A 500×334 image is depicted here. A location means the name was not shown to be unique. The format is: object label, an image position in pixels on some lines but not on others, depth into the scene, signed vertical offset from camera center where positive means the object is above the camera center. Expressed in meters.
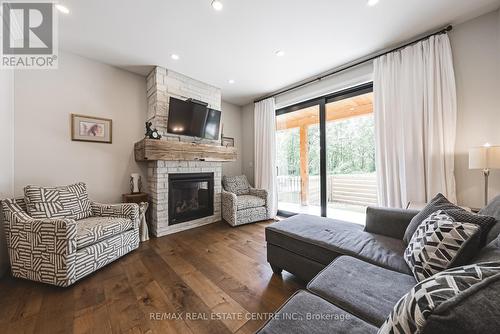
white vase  3.03 -0.19
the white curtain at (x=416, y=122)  2.12 +0.56
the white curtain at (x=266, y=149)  4.04 +0.45
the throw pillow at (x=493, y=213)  1.01 -0.30
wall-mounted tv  3.05 +0.91
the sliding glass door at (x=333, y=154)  3.10 +0.26
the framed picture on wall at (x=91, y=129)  2.64 +0.64
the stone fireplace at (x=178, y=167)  2.92 +0.07
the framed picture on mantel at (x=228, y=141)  4.47 +0.70
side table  2.72 -0.56
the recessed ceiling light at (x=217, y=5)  1.79 +1.62
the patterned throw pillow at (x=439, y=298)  0.42 -0.32
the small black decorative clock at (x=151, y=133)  2.85 +0.58
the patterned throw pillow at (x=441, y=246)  0.95 -0.43
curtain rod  2.15 +1.59
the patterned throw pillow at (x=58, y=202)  1.96 -0.34
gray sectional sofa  0.41 -0.64
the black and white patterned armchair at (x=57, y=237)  1.67 -0.64
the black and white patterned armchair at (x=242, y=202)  3.39 -0.63
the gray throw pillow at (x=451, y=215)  0.98 -0.29
